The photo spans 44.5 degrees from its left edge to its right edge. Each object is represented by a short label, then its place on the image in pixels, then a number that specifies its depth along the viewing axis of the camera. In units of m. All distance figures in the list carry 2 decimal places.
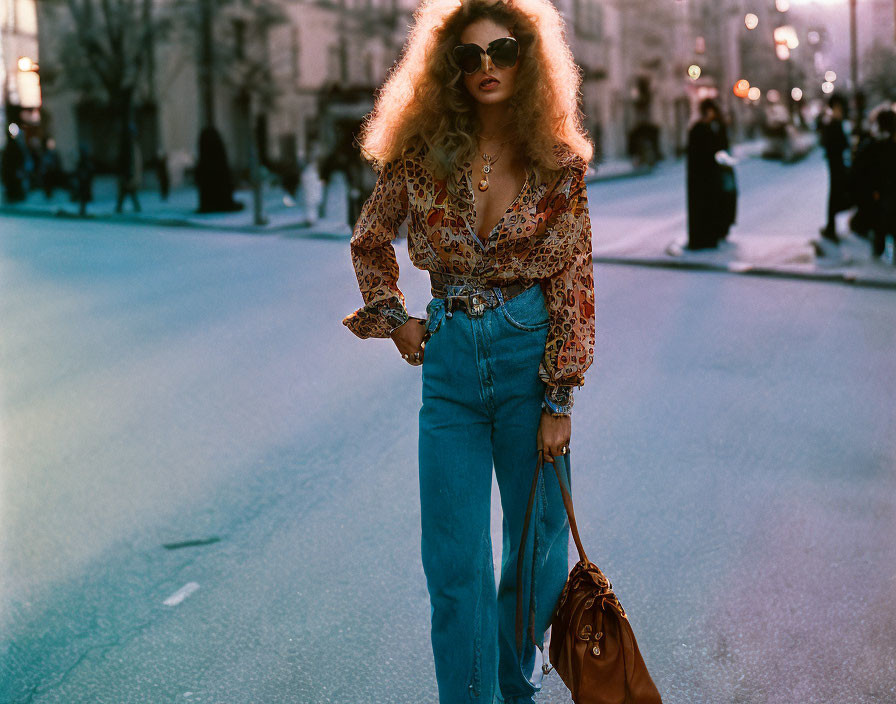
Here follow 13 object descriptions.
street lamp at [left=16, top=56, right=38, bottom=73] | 22.06
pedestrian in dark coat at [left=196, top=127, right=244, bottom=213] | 23.81
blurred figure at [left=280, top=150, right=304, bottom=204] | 25.41
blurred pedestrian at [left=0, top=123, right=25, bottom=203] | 28.20
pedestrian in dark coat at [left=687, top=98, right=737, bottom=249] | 14.39
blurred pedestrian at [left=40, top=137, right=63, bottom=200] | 30.62
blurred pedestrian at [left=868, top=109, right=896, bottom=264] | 12.35
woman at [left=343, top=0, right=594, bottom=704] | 2.60
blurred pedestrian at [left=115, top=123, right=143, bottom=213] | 25.06
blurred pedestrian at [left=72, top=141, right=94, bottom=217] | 24.50
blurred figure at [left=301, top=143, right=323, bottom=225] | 20.36
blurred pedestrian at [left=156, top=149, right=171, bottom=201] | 29.81
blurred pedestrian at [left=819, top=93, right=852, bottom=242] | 15.24
